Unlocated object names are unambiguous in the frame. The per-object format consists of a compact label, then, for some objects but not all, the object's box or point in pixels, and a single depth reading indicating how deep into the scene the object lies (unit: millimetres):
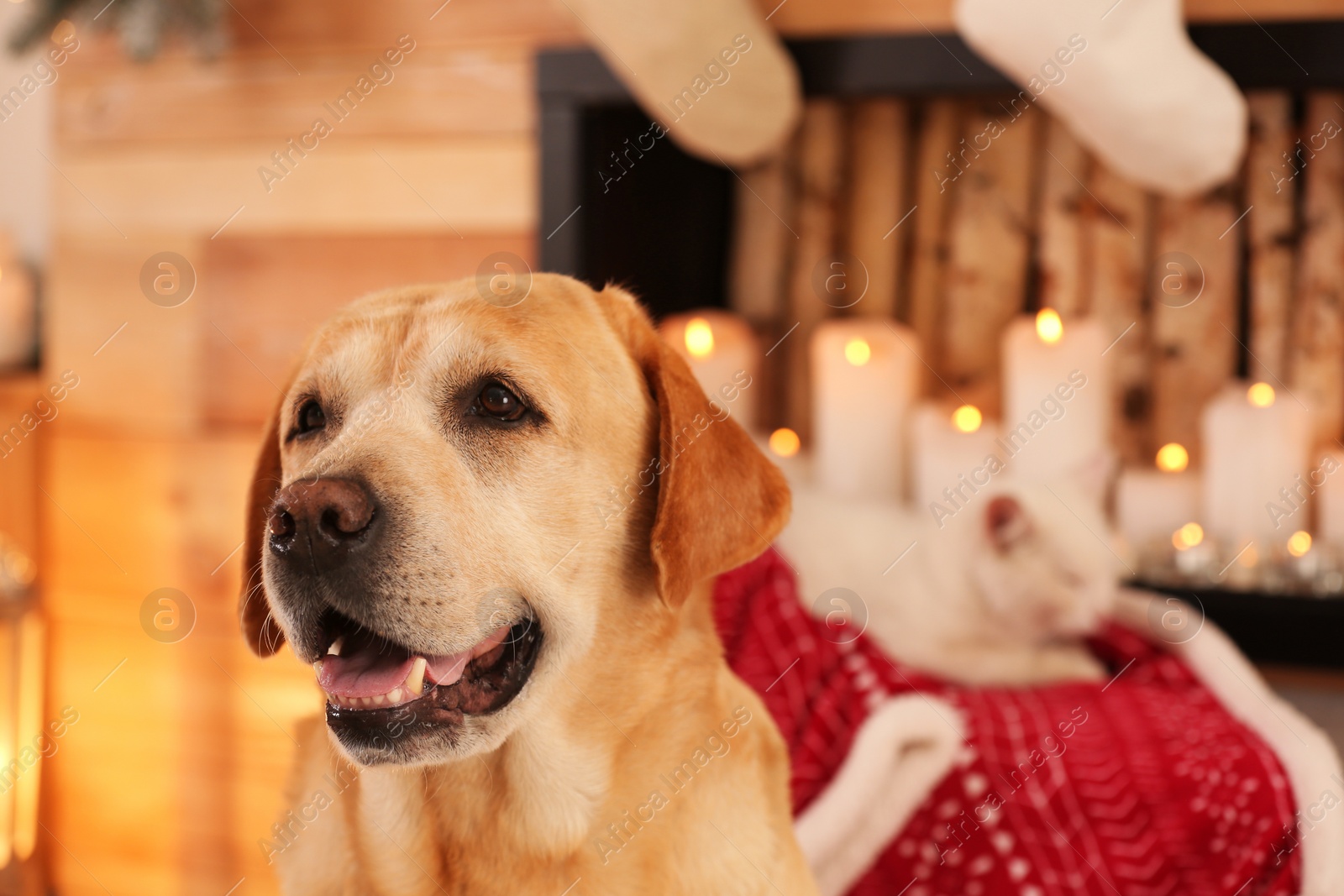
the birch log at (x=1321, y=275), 2244
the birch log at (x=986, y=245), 2457
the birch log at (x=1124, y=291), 2375
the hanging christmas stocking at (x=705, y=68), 1655
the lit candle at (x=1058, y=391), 2195
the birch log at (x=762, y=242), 2559
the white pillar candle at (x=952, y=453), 2223
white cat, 1932
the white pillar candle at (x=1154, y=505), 2289
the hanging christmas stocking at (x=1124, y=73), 1579
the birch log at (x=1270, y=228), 2254
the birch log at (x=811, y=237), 2520
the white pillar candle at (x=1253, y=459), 2146
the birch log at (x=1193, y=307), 2338
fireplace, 1980
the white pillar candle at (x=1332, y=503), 2174
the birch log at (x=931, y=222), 2496
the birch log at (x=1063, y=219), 2377
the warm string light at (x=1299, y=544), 2146
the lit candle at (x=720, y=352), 2174
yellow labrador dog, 858
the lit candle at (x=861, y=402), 2295
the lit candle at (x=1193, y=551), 2170
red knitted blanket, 1474
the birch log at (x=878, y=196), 2521
